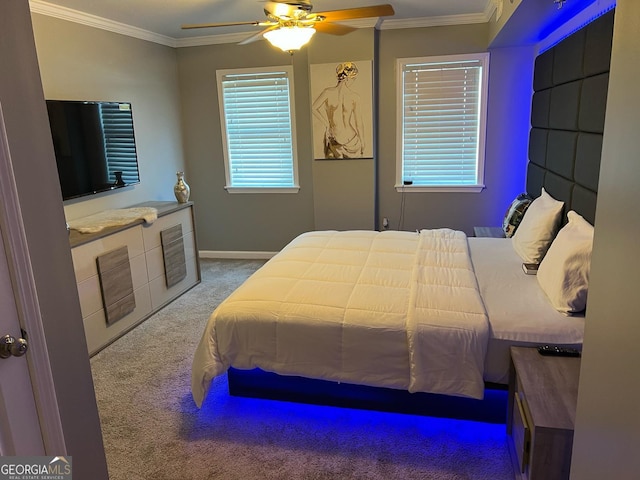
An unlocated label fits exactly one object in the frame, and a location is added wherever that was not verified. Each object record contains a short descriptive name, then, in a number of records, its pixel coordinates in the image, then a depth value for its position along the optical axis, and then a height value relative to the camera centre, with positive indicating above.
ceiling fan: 2.67 +0.71
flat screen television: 3.46 -0.03
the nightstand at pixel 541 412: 1.59 -1.02
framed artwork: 4.55 +0.24
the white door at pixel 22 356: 1.22 -0.58
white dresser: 3.22 -1.03
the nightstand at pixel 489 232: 4.07 -0.94
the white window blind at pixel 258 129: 4.99 +0.07
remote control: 2.01 -0.99
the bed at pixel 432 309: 2.17 -0.90
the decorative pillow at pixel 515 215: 3.72 -0.72
